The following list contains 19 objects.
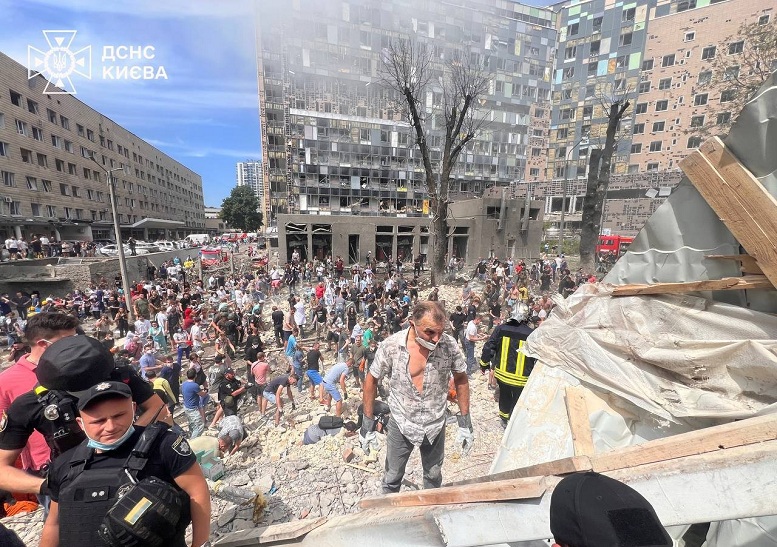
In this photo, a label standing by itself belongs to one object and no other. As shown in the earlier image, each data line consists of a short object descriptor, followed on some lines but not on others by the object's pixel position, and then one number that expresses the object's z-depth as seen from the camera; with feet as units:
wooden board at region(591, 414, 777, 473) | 5.38
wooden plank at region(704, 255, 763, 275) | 7.39
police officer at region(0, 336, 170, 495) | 7.06
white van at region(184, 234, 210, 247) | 149.71
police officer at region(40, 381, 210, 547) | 5.02
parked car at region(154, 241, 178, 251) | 108.78
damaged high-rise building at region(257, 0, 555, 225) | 118.93
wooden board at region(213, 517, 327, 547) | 6.11
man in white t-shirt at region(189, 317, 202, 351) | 35.06
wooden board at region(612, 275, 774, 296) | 7.29
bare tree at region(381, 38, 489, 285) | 54.85
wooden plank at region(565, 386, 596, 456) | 8.53
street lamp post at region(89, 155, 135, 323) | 45.29
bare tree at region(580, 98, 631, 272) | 51.90
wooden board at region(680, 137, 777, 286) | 6.93
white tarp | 7.20
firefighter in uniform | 13.65
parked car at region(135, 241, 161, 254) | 100.48
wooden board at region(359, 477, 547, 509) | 5.14
